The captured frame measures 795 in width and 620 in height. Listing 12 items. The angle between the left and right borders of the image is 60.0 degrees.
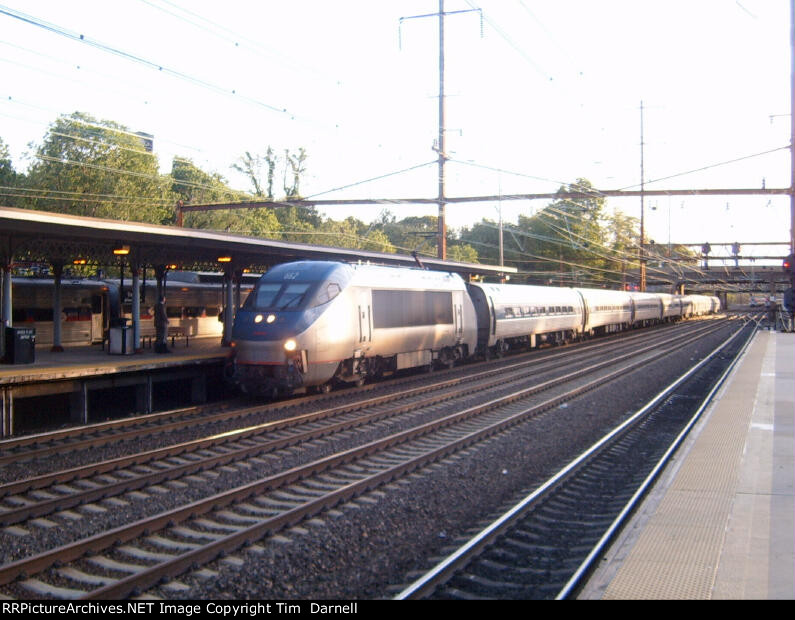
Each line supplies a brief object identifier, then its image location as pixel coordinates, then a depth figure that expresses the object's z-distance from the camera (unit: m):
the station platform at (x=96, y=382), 12.71
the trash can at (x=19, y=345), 13.88
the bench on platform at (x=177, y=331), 24.24
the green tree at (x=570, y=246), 62.34
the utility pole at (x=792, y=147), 15.81
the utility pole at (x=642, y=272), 49.19
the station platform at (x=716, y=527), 4.87
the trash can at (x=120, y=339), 16.33
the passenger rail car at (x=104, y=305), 21.27
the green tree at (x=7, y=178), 36.80
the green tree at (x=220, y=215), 45.09
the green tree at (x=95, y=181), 34.84
